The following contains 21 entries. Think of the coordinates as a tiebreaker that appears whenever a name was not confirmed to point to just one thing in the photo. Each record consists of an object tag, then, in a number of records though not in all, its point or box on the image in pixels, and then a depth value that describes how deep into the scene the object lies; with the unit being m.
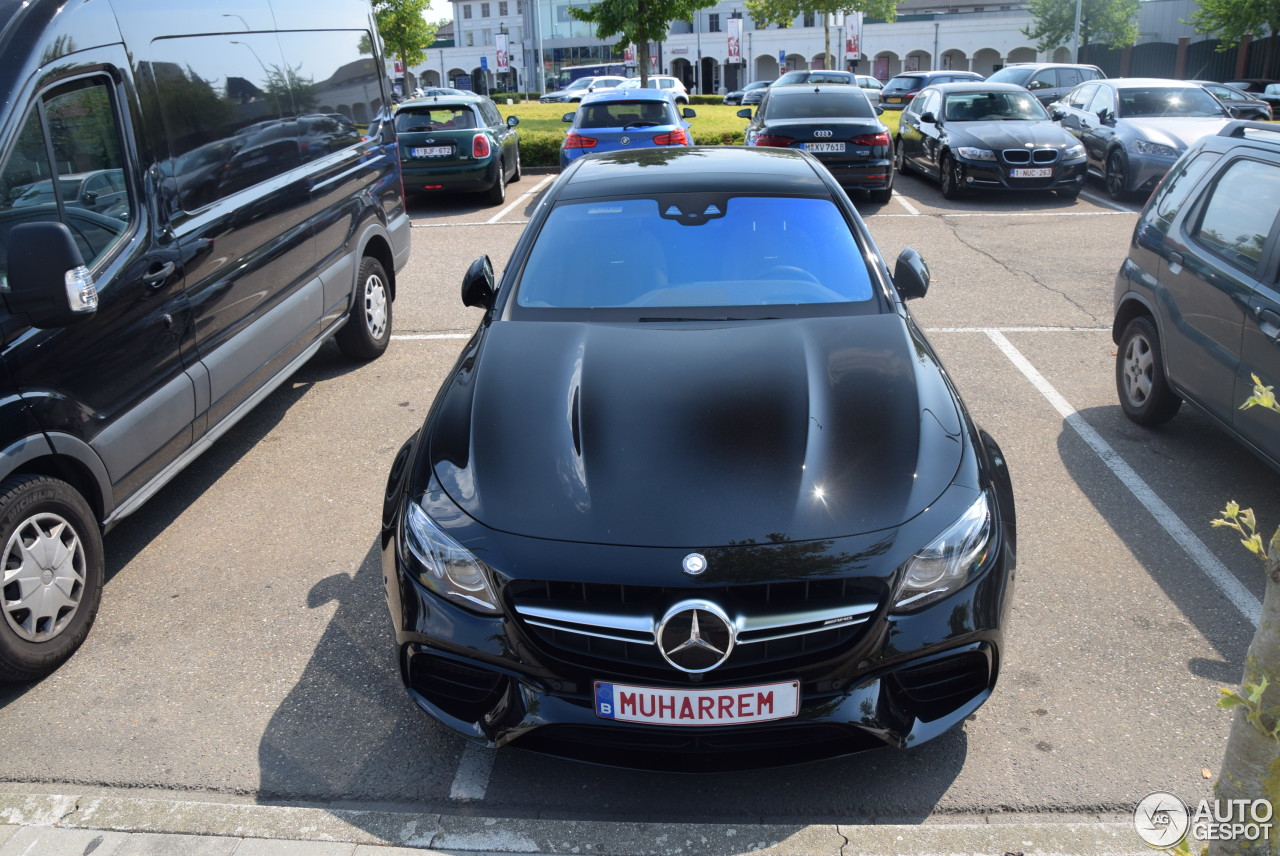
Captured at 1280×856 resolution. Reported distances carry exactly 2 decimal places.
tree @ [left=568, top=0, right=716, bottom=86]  26.48
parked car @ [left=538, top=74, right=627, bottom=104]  45.88
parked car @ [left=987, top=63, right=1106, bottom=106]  23.22
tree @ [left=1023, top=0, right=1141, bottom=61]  46.84
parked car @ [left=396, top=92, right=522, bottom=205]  13.75
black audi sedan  13.20
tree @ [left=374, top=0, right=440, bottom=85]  41.56
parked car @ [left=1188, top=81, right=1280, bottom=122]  17.08
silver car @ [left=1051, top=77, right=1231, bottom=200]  13.26
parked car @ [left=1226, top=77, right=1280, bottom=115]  26.30
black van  3.62
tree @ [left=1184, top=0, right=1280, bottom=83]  32.28
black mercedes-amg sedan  2.79
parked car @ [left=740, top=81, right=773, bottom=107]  35.58
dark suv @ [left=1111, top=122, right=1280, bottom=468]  4.59
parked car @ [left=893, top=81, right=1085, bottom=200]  13.26
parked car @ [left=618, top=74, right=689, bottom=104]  36.00
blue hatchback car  13.77
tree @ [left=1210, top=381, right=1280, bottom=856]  1.86
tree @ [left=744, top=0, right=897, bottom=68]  45.34
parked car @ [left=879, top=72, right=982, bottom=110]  31.62
